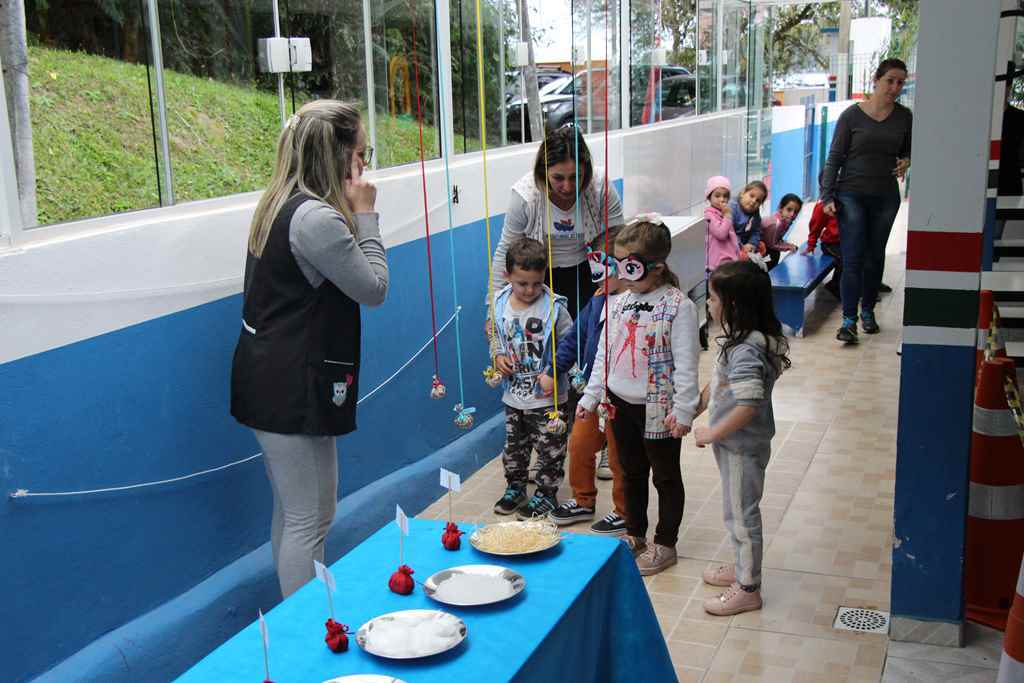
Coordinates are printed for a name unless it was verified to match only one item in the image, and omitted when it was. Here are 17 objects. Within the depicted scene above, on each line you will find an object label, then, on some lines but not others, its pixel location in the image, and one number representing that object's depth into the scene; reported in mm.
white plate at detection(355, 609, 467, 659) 2268
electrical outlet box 4152
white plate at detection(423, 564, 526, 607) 2521
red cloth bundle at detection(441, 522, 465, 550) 2871
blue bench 7844
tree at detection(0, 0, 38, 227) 3047
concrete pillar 3262
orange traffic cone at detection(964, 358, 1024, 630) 3547
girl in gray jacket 3664
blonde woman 3213
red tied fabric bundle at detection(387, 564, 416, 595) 2607
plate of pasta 2805
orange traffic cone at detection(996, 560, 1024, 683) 2424
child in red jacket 8844
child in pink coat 7715
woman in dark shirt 7168
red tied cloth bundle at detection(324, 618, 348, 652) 2320
